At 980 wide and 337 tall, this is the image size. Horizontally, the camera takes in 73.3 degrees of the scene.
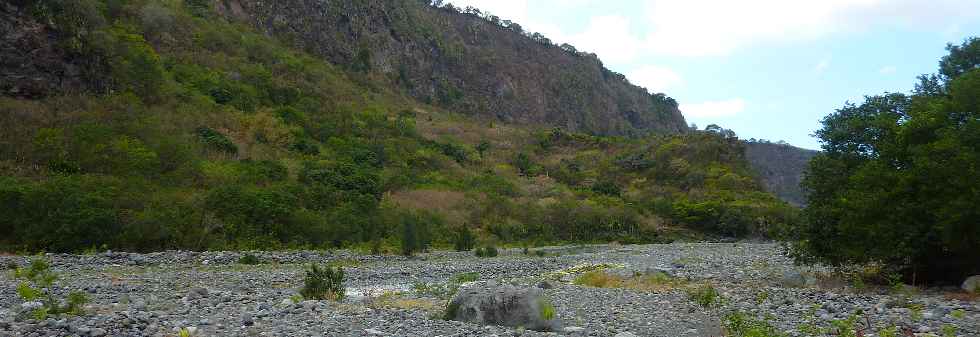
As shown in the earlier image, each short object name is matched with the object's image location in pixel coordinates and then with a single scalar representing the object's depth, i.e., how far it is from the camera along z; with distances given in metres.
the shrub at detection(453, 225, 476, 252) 33.31
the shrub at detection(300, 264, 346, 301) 12.93
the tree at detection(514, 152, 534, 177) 69.18
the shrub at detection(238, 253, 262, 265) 21.77
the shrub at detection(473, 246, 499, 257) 29.79
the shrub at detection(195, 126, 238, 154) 39.12
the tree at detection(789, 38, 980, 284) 13.24
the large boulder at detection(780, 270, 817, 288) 15.62
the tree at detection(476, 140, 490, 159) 70.31
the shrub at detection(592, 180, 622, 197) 64.50
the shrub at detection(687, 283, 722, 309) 12.73
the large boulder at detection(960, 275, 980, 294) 13.23
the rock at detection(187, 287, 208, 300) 12.29
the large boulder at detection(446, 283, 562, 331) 9.84
